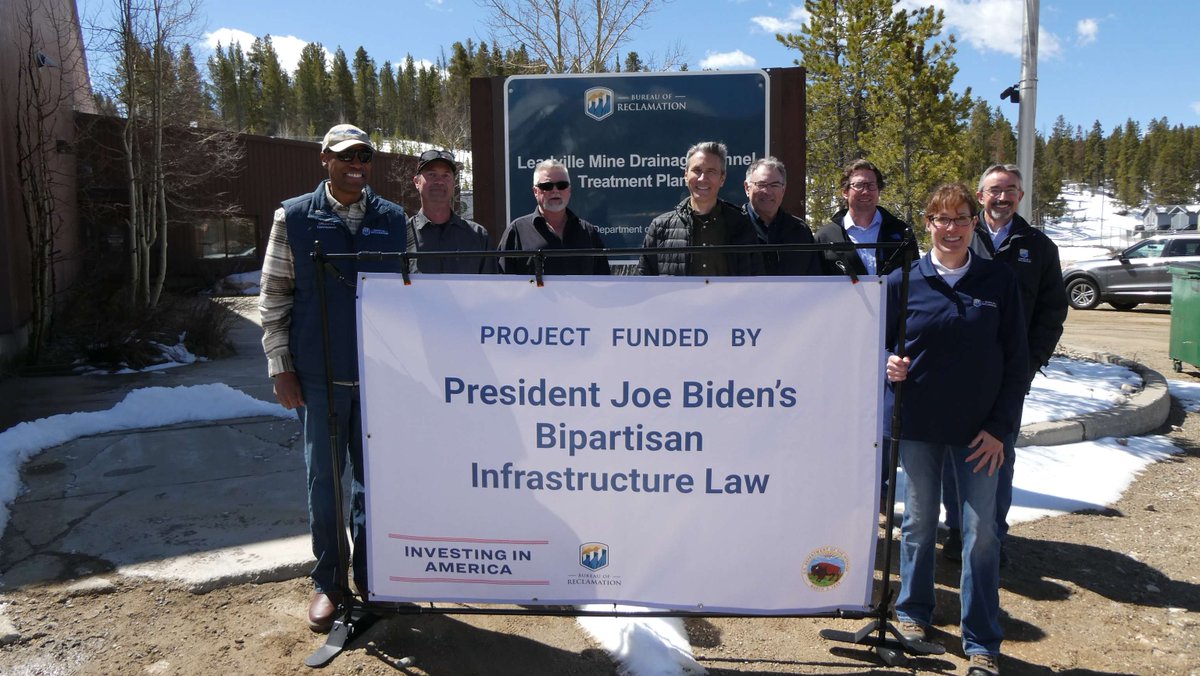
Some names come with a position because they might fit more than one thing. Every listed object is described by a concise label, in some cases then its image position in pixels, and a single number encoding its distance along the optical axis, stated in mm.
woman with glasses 2842
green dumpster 8789
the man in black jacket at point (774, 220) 3646
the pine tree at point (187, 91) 15281
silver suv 16531
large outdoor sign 4895
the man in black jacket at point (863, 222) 3979
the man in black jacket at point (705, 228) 3518
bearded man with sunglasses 3725
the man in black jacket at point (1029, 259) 3750
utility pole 7203
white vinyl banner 2715
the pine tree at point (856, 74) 22031
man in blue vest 3131
